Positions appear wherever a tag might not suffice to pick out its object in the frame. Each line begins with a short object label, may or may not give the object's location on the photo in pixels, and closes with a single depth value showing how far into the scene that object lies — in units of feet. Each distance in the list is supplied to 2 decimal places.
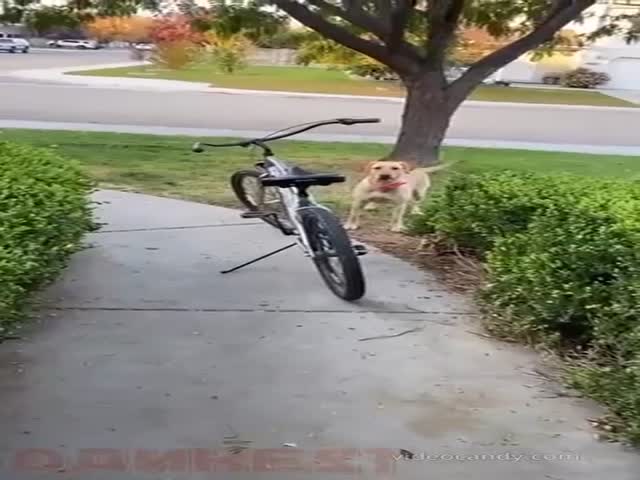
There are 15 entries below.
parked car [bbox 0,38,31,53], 141.93
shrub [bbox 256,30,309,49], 38.51
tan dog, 24.03
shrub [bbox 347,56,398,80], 98.62
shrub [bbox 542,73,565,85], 117.91
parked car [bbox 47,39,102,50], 166.91
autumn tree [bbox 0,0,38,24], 35.65
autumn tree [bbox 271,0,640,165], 34.63
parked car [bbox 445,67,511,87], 112.27
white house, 117.91
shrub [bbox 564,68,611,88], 114.01
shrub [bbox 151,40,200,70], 68.49
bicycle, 17.65
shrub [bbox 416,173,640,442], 12.99
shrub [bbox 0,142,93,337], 13.98
